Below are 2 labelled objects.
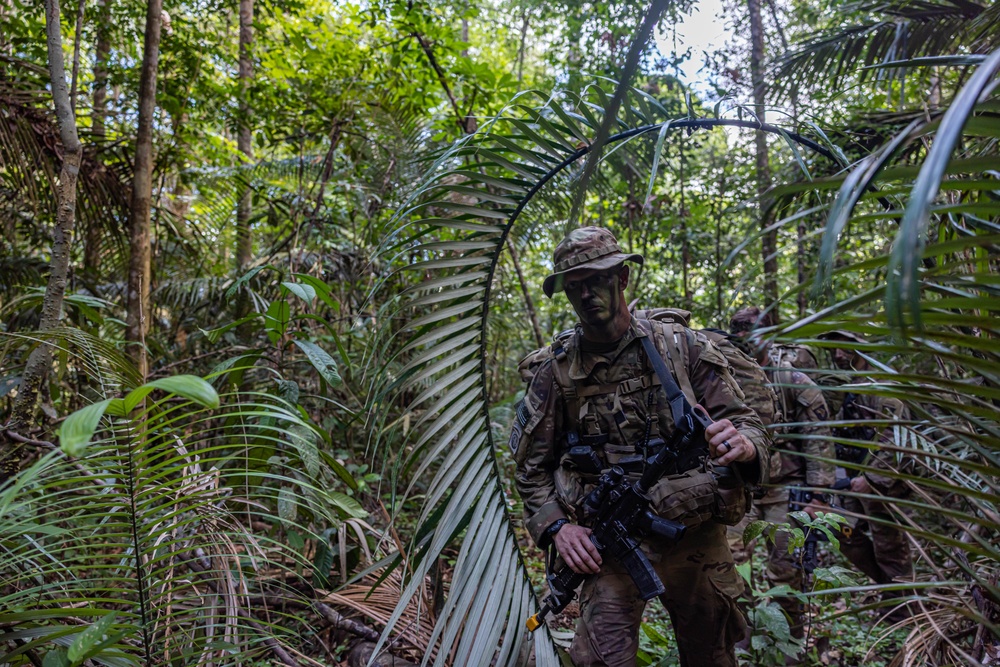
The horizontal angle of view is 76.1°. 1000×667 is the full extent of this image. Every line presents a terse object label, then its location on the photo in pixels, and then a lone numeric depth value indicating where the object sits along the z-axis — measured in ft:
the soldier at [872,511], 13.23
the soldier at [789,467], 12.87
